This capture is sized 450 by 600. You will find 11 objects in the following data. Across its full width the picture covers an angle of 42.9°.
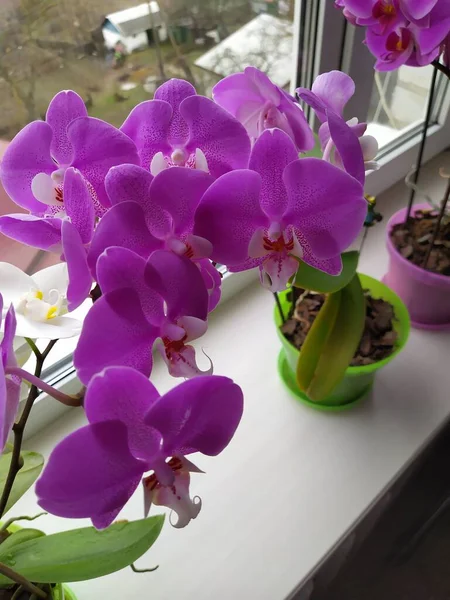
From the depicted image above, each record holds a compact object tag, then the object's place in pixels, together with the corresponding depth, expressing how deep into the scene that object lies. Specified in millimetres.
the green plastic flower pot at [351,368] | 786
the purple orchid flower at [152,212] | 317
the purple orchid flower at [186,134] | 362
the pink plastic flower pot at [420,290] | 905
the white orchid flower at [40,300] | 381
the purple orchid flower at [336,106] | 399
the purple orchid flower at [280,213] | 330
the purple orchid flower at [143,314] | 300
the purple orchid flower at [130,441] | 279
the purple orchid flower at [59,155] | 348
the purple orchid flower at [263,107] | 403
